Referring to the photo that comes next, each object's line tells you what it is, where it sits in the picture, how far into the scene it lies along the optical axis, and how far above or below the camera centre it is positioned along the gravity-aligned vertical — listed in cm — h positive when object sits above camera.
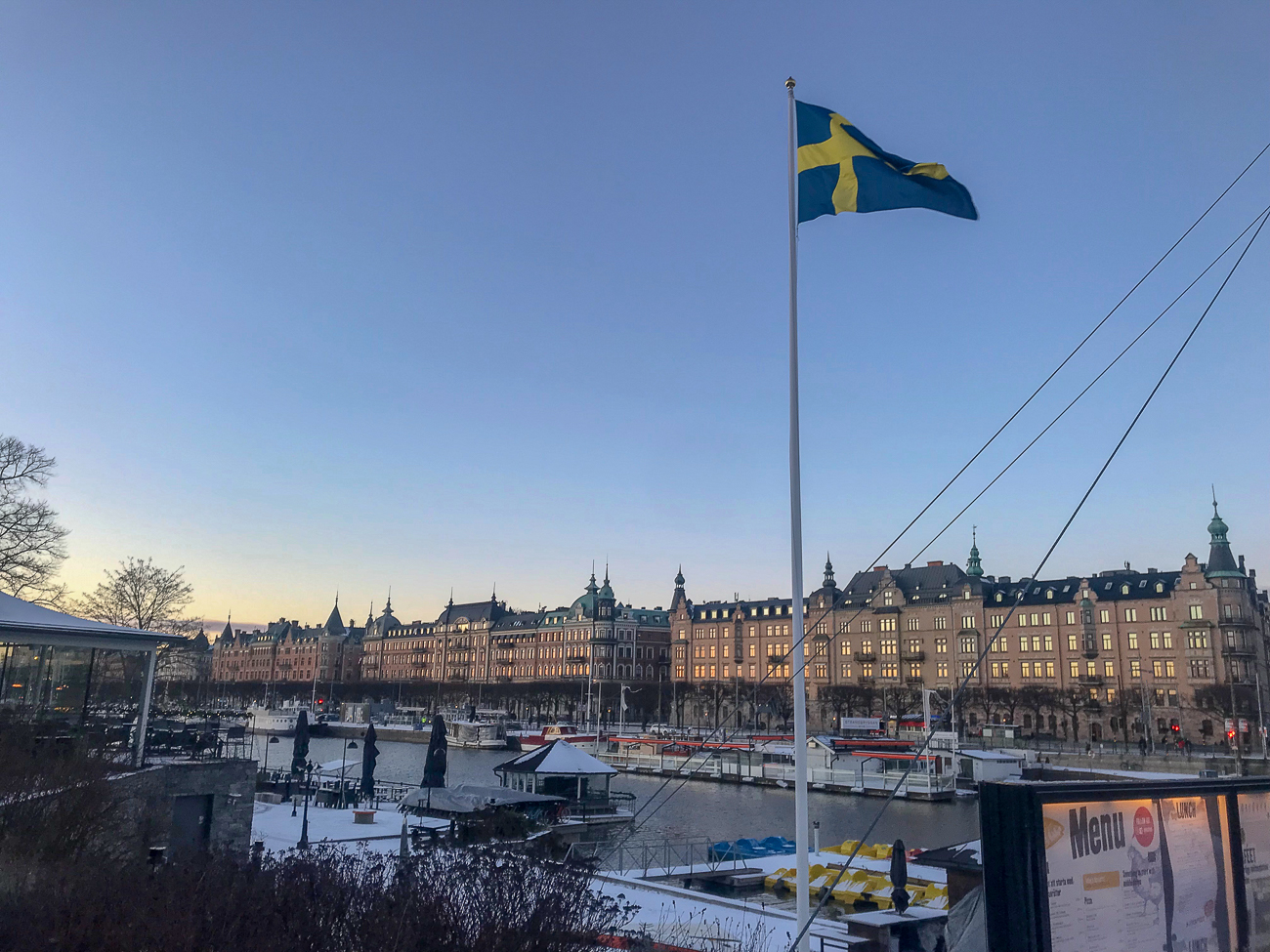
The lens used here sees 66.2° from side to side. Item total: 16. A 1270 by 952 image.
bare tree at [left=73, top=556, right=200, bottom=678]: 5781 +437
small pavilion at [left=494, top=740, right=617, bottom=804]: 4197 -384
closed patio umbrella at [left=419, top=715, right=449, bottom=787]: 3975 -337
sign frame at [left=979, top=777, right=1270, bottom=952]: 753 -127
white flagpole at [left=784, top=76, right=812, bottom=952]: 1086 +34
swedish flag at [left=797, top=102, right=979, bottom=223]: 1211 +632
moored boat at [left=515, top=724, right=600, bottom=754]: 8607 -495
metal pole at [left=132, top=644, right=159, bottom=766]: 2203 -121
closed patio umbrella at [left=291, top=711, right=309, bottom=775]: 4983 -359
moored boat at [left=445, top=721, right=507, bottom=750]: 9612 -545
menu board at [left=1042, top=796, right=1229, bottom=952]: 777 -148
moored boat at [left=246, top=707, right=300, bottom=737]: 11156 -532
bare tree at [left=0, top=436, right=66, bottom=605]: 3688 +530
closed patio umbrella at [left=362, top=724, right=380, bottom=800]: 4156 -368
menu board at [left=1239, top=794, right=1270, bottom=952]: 905 -151
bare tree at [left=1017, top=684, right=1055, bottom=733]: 8856 -51
